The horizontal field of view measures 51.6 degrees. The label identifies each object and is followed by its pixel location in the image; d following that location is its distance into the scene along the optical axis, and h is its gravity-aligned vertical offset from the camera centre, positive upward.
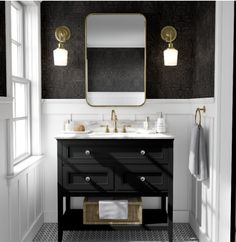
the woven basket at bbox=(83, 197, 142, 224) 2.17 -0.93
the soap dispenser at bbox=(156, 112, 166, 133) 2.37 -0.16
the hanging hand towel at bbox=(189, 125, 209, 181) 2.04 -0.38
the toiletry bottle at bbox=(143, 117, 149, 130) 2.41 -0.14
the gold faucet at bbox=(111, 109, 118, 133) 2.43 -0.08
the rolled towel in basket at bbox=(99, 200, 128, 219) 2.16 -0.88
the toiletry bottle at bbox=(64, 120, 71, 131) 2.35 -0.16
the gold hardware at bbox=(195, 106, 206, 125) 2.14 -0.01
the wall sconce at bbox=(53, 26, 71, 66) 2.33 +0.62
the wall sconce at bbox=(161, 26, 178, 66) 2.34 +0.61
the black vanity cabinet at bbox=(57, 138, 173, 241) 2.08 -0.49
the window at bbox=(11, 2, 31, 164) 2.15 +0.17
